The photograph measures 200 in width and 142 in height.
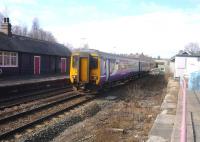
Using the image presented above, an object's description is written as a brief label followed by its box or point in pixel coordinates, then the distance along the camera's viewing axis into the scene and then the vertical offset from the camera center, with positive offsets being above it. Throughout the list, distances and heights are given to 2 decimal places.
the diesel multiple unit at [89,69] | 11.55 -0.01
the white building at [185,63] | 17.33 +0.52
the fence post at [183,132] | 3.34 -1.16
